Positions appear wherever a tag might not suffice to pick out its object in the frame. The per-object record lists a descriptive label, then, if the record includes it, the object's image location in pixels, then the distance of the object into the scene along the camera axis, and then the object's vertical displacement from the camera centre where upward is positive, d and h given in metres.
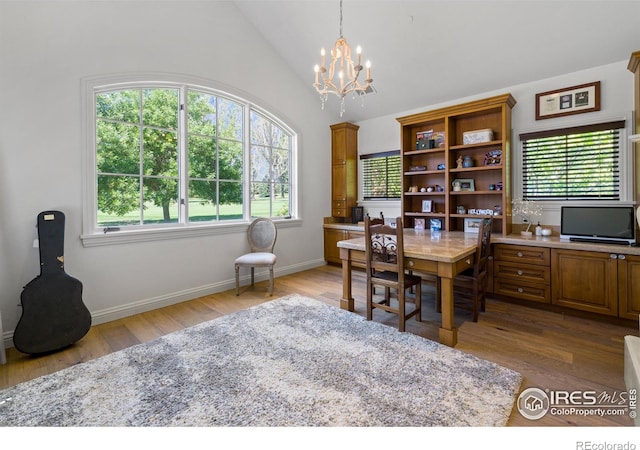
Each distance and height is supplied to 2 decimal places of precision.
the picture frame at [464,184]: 3.95 +0.40
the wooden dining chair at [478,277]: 2.82 -0.64
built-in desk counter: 2.66 -0.62
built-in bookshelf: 3.62 +0.67
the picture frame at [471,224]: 3.94 -0.14
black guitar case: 2.29 -0.70
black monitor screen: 2.81 -0.10
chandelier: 2.42 +1.18
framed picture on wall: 3.23 +1.28
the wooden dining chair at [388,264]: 2.58 -0.46
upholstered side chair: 4.12 -0.28
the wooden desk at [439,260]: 2.40 -0.41
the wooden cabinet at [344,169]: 5.20 +0.84
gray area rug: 1.60 -1.08
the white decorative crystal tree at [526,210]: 3.59 +0.04
